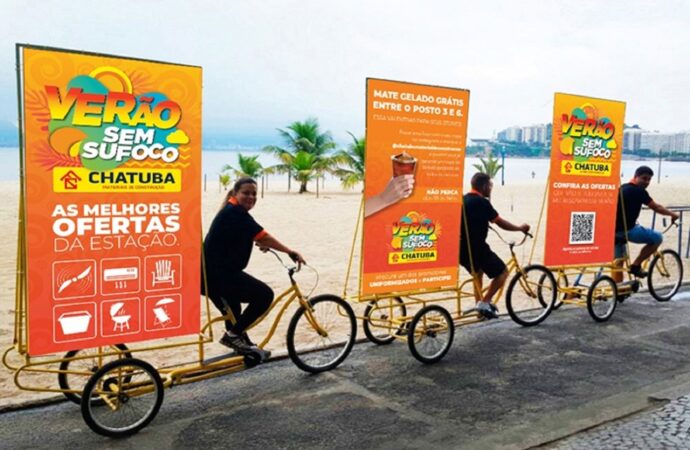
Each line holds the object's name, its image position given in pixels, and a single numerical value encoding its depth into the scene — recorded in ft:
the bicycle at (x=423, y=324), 20.92
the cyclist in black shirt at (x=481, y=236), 23.48
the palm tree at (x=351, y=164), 122.52
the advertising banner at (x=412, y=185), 20.65
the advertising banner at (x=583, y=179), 26.40
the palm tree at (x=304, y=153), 122.93
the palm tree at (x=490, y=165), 129.49
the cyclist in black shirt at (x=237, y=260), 17.78
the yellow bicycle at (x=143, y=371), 15.14
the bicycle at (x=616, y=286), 26.73
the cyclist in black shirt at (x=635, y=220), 29.09
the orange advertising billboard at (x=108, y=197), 14.06
